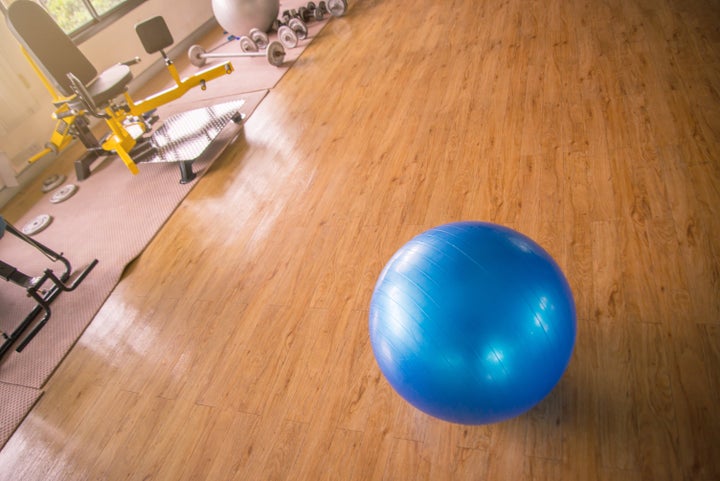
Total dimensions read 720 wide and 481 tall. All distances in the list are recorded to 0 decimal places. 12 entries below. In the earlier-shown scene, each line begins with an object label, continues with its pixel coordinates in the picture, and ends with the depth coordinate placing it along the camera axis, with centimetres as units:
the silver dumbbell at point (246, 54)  387
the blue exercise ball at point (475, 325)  103
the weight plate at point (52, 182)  336
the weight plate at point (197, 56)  439
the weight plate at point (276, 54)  384
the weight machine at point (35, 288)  213
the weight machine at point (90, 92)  284
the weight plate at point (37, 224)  289
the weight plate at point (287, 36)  410
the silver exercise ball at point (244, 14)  420
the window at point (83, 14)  404
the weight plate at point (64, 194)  315
